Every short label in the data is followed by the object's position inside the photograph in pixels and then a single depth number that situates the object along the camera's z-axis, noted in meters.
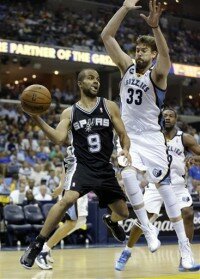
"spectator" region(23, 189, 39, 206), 12.45
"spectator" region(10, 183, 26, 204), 12.91
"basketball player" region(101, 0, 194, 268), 6.12
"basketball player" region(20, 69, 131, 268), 5.98
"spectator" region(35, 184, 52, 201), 13.16
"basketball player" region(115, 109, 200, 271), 7.24
